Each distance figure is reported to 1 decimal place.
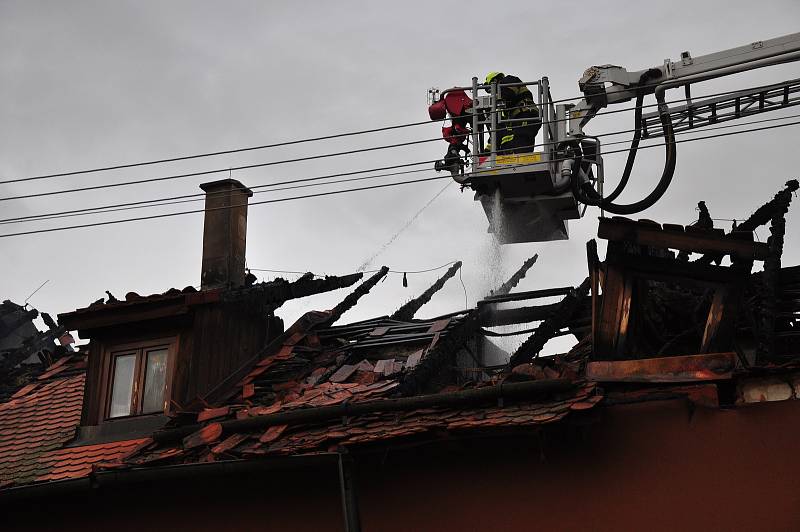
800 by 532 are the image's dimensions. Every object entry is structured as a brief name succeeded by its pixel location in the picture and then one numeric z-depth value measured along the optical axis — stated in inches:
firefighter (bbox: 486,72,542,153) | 586.2
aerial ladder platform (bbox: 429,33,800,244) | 551.8
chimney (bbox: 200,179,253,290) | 614.9
